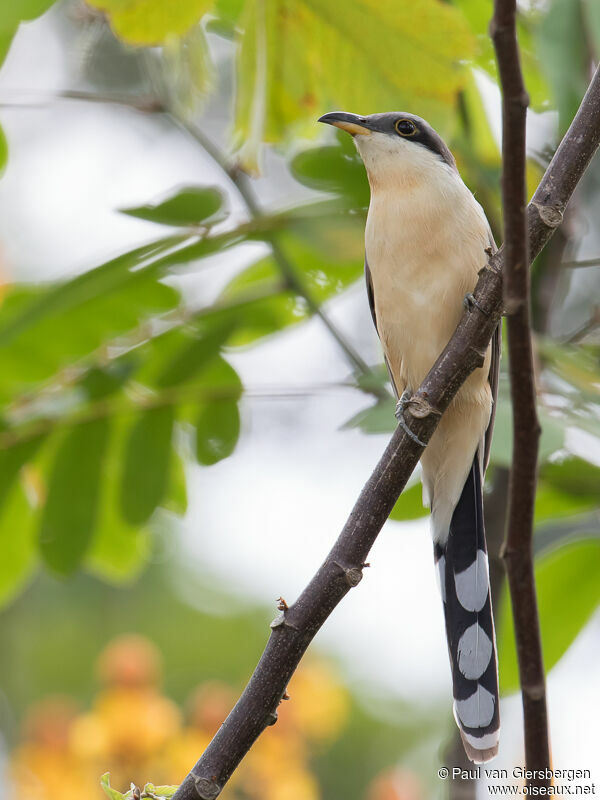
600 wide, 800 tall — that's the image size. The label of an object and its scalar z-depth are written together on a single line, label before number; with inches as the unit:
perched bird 237.3
